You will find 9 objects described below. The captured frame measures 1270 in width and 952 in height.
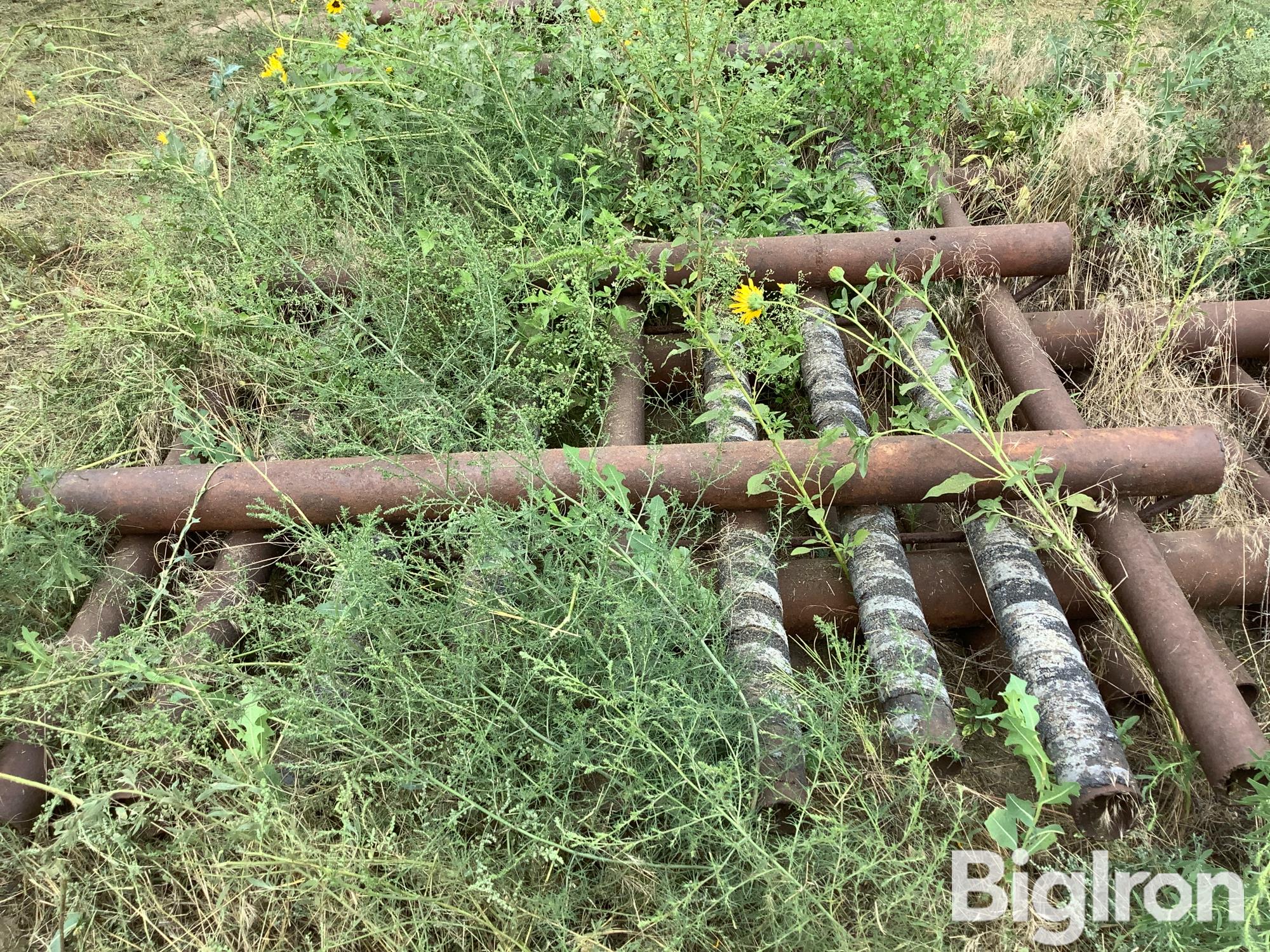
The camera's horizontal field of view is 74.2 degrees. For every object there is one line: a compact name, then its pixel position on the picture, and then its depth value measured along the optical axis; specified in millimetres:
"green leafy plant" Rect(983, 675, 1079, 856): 1814
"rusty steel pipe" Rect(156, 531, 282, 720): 2379
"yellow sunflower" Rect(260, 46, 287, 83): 4066
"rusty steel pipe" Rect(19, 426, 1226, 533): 2582
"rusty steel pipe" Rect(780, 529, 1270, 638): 2666
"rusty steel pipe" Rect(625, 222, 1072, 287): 3438
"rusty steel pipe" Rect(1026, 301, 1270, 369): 3318
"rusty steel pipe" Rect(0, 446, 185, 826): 2299
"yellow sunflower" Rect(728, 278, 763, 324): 2662
